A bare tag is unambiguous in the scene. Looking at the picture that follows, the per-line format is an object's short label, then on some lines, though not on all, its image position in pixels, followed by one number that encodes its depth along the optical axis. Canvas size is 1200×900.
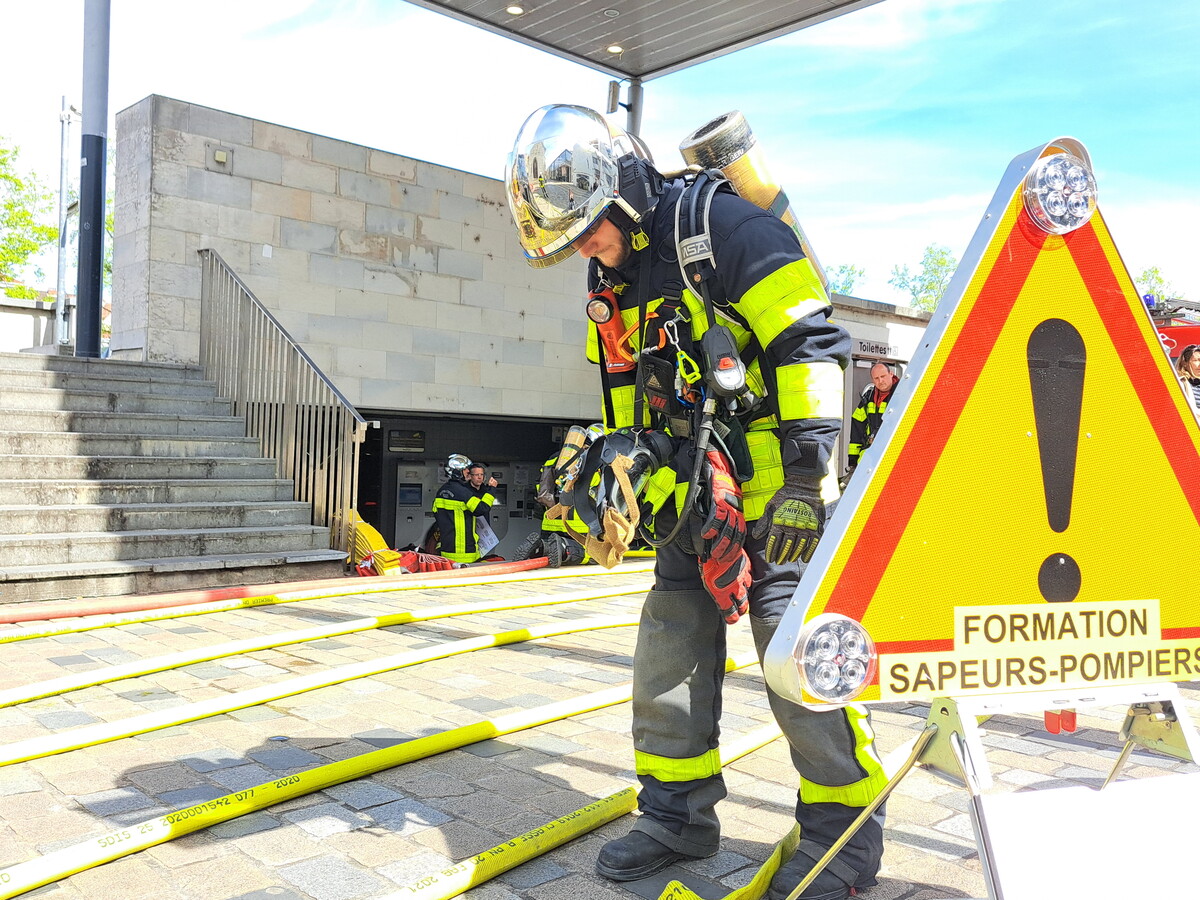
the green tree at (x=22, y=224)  37.22
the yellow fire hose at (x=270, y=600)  5.88
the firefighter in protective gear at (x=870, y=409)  11.16
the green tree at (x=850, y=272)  87.62
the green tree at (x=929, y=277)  77.06
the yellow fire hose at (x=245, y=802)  2.61
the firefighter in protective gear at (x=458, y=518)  12.77
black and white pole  10.43
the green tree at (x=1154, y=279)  62.11
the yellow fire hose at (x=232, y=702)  3.67
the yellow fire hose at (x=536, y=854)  2.54
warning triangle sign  1.67
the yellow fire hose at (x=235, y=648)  4.45
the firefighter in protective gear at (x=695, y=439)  2.58
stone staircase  7.90
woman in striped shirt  6.97
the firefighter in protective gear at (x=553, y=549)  10.91
